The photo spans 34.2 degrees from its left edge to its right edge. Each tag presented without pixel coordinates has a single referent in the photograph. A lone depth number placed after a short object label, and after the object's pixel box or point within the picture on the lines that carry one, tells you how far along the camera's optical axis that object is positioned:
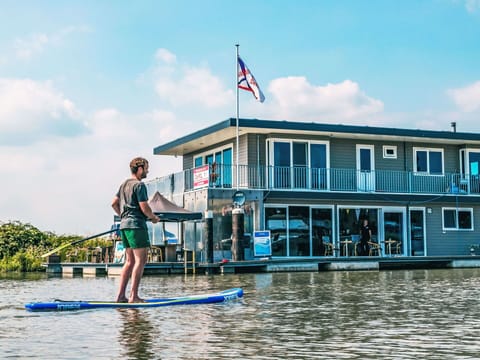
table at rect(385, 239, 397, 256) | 28.80
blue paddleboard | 9.73
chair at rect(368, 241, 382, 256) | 28.36
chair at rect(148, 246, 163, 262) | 25.13
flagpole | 26.30
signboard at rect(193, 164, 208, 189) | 25.66
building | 26.92
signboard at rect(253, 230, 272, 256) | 24.48
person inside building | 28.42
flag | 27.05
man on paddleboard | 10.02
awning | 22.12
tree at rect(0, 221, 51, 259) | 33.22
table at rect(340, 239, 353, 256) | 27.94
